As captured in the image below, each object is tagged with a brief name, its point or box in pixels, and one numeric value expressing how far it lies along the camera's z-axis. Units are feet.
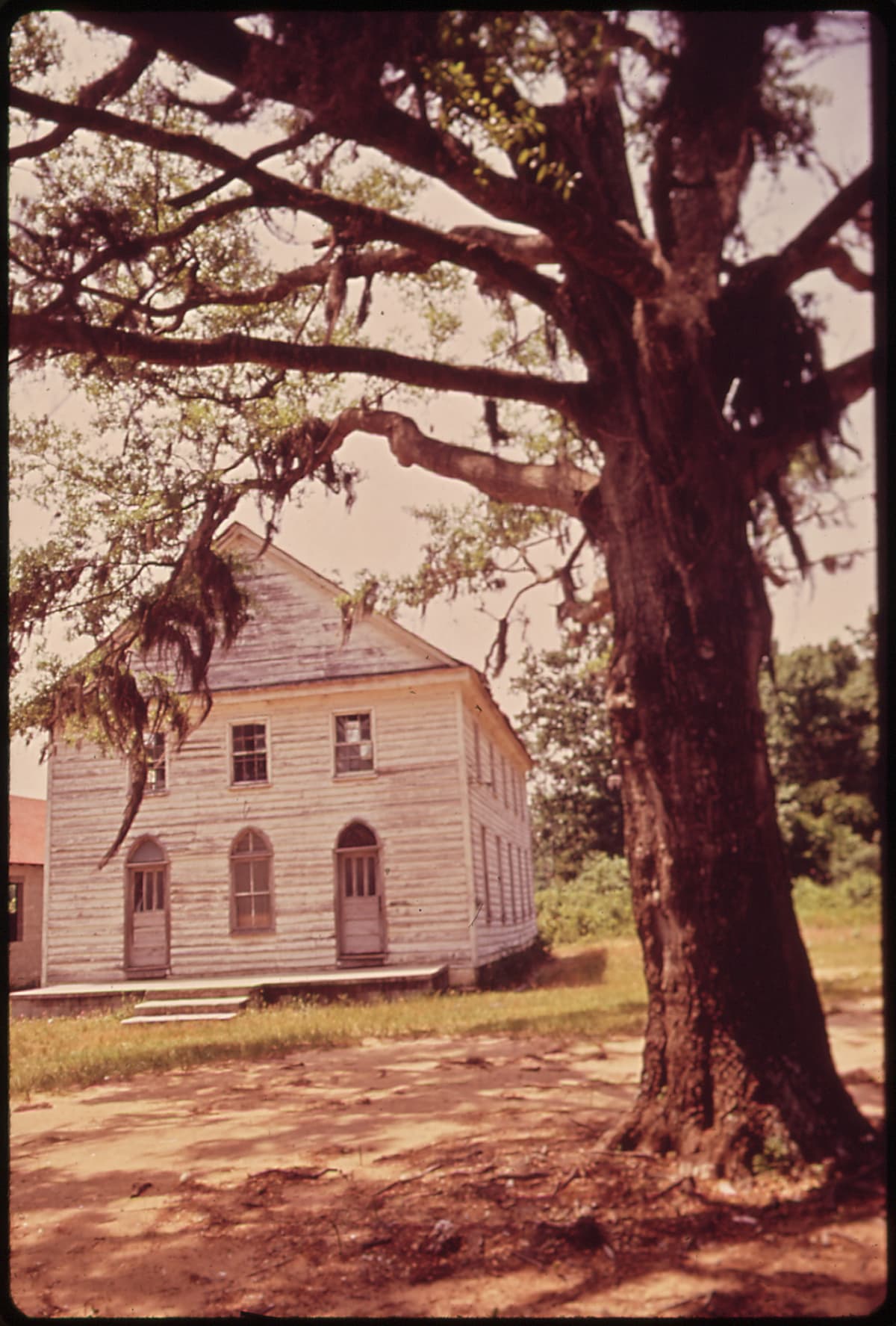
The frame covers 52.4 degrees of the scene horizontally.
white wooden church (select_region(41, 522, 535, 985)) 35.22
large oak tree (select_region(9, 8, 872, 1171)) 12.20
